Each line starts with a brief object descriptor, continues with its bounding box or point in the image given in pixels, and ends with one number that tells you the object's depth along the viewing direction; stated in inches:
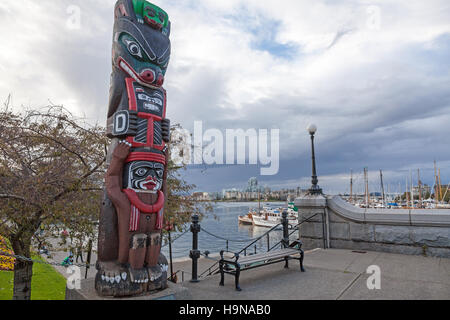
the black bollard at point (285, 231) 316.8
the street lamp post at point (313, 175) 405.4
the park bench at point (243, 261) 219.0
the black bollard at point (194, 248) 244.1
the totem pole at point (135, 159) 189.0
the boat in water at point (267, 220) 2033.2
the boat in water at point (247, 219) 2309.5
